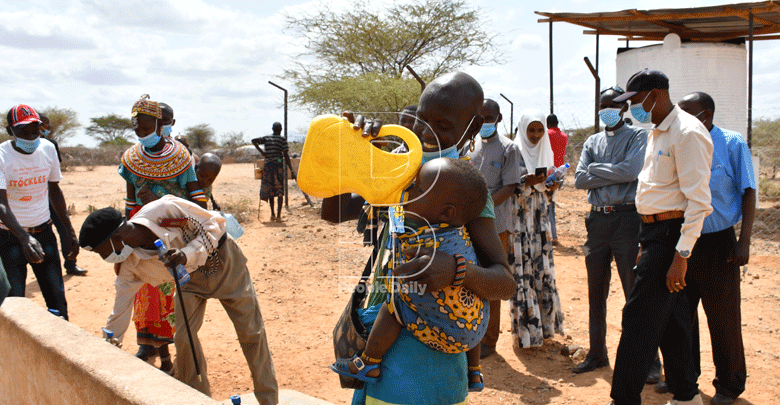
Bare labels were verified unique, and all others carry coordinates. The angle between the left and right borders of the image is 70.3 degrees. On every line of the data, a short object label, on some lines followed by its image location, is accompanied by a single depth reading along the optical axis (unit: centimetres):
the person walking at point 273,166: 1059
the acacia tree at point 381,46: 1484
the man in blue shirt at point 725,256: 334
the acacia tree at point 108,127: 4053
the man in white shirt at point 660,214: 287
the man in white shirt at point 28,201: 427
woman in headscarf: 444
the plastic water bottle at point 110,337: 295
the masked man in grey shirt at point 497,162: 421
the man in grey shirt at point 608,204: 387
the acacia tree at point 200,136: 3850
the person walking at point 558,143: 784
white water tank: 1020
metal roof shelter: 823
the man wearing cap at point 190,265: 309
